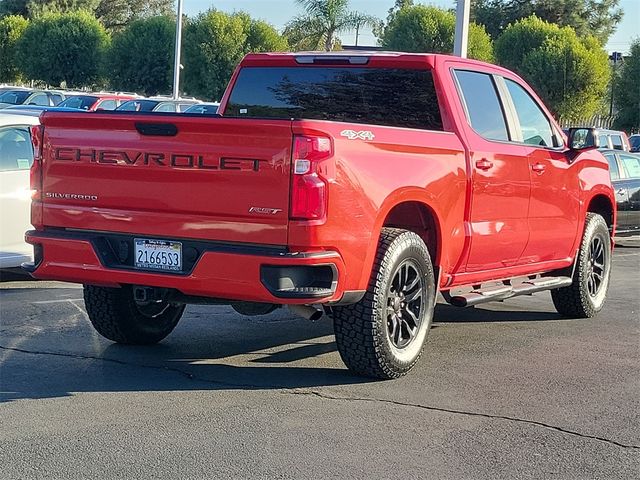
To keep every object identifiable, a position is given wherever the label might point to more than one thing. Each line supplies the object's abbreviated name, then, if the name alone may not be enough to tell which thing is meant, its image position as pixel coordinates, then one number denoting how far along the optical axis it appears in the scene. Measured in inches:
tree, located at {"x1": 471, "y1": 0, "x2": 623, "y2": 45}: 2733.8
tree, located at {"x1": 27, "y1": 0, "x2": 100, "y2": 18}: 2822.3
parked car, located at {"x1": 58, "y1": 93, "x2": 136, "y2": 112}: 965.8
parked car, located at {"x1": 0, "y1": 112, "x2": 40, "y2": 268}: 370.0
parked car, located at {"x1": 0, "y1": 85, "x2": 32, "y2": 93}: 1165.6
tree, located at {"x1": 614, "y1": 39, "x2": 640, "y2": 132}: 1844.2
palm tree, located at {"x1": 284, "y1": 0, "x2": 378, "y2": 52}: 1366.9
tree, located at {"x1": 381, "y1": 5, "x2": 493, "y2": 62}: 1689.2
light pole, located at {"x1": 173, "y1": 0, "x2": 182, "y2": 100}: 1368.1
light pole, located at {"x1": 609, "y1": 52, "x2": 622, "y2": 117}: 1926.7
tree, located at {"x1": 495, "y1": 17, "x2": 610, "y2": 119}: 1644.9
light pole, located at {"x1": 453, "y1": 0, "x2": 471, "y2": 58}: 555.5
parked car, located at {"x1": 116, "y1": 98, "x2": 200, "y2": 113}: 967.0
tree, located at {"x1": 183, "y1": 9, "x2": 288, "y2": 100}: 1723.7
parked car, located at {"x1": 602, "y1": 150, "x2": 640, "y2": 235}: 613.0
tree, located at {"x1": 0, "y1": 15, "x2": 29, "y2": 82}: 2206.0
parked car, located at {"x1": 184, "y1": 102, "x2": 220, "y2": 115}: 905.8
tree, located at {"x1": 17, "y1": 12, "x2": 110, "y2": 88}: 2006.6
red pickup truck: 223.0
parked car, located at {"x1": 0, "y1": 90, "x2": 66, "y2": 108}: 1061.8
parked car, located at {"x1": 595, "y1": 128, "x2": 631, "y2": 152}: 974.4
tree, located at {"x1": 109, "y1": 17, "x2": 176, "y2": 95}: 1873.8
